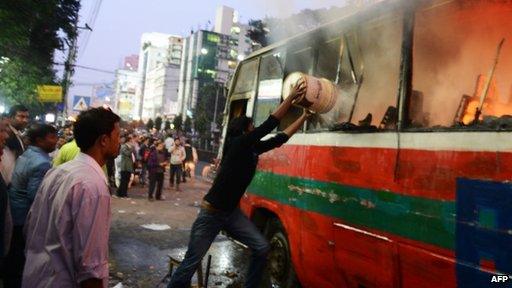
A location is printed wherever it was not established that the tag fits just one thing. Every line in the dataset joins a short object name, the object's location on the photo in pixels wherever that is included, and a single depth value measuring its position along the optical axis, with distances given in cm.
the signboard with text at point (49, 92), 1897
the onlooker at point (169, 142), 1880
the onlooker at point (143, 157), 1664
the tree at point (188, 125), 5602
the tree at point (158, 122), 7215
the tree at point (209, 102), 5200
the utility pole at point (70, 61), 2485
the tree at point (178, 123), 5778
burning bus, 278
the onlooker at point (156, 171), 1337
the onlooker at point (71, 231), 217
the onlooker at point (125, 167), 1332
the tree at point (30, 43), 1173
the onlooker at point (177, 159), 1625
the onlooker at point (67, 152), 531
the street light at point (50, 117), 3027
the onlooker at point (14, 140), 482
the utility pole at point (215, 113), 4928
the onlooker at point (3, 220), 328
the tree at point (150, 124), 7538
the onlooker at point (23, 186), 443
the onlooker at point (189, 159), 1923
